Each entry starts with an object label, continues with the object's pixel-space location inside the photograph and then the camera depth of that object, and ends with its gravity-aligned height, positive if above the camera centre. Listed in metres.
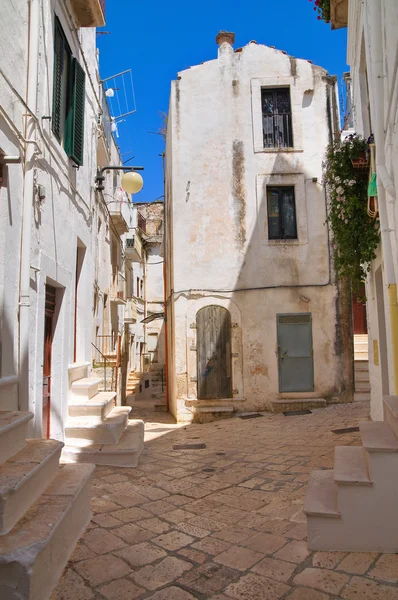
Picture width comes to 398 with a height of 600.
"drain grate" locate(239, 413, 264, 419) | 10.17 -1.84
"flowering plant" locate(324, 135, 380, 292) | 6.34 +1.80
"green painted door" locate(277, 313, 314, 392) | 10.73 -0.46
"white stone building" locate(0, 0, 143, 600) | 2.76 +0.48
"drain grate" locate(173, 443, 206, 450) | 7.17 -1.78
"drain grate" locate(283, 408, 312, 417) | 10.07 -1.78
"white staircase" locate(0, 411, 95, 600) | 2.23 -1.07
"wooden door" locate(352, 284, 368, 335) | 14.87 +0.46
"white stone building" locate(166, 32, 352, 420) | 10.81 +2.34
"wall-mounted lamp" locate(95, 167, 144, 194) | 7.98 +2.80
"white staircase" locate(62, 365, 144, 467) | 5.62 -1.23
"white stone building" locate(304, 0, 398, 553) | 3.17 -0.22
